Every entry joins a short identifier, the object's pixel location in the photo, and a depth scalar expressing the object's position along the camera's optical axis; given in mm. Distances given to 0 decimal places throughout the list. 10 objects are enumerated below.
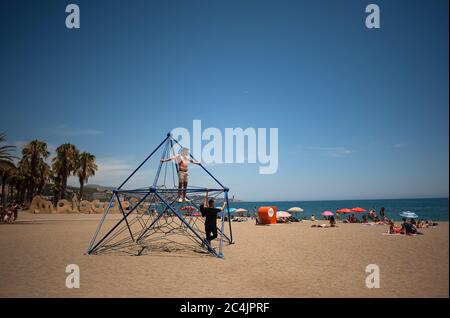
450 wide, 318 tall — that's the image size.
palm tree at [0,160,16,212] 35281
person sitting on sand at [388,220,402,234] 19422
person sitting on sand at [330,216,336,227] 26703
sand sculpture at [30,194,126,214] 40469
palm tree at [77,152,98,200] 54500
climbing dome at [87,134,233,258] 11655
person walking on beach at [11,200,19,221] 25969
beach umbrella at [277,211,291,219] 31162
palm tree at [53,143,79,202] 51306
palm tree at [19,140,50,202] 51844
